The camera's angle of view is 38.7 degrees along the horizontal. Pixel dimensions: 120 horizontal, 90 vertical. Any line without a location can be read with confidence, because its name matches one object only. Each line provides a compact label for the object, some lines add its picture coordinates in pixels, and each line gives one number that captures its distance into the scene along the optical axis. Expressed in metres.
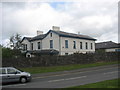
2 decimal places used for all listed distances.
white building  39.50
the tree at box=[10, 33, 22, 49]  41.98
